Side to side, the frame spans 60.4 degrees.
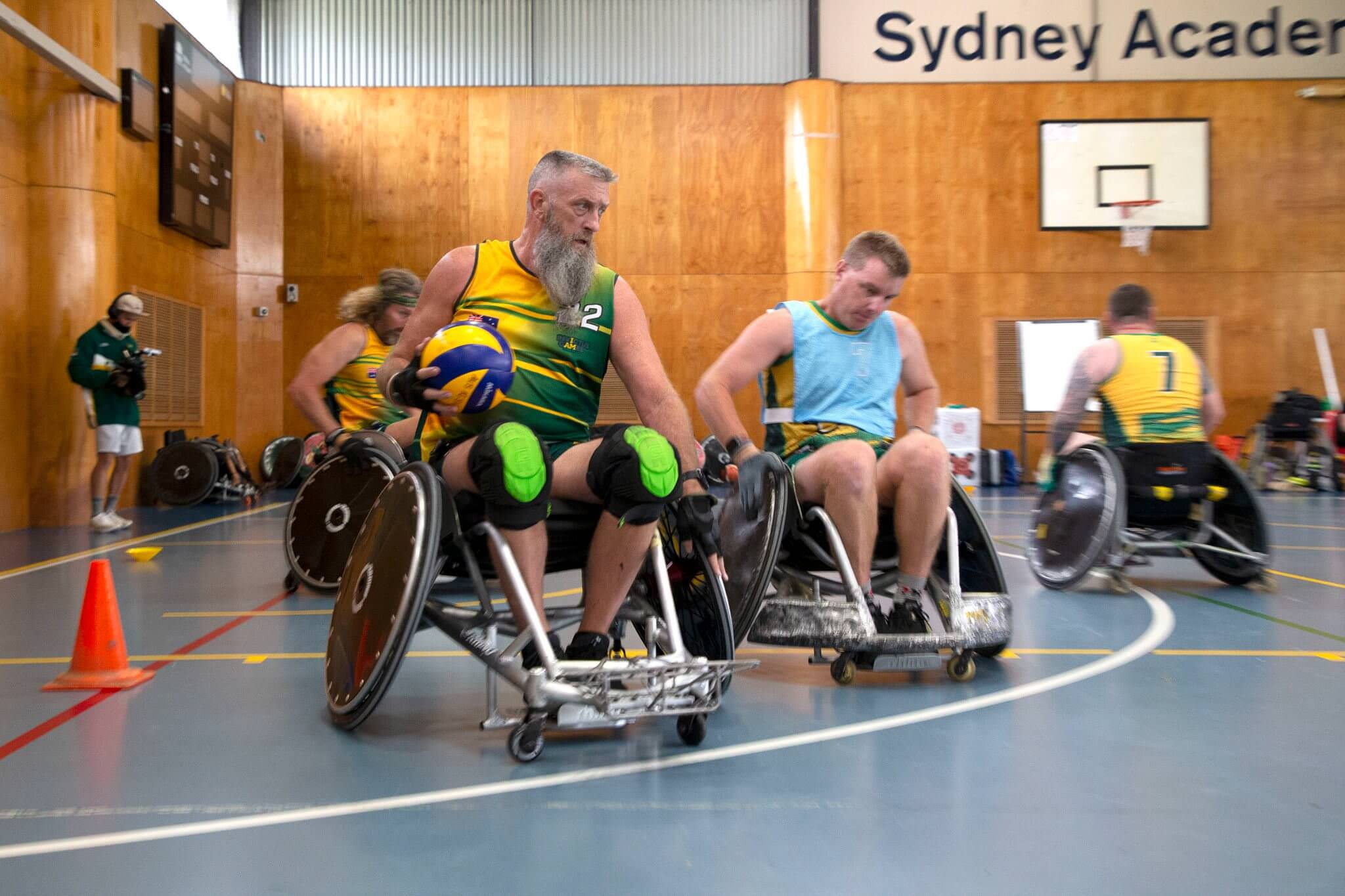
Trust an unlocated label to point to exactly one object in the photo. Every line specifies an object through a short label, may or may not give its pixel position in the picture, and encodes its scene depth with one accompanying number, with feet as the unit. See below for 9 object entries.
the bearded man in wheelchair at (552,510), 8.20
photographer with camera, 27.40
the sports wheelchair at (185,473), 34.32
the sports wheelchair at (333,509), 16.03
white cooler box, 42.32
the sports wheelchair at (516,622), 8.11
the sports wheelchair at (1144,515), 16.10
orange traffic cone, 10.80
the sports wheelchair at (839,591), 10.77
